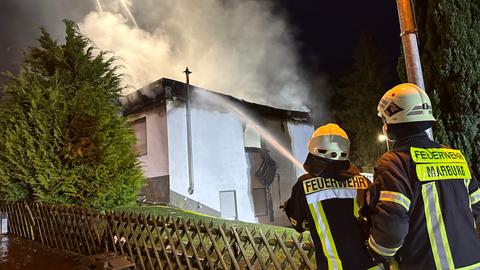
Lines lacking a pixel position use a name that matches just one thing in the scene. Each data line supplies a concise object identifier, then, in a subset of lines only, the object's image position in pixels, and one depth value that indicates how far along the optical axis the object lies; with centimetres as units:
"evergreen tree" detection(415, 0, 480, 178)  566
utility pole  387
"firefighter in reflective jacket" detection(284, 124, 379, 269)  219
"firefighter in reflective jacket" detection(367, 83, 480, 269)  178
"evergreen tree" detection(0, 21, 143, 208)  635
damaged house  1120
